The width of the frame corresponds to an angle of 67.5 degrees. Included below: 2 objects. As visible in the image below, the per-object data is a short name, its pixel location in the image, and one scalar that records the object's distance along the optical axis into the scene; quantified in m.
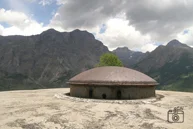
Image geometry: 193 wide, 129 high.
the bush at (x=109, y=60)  33.17
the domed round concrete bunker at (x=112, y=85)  14.65
